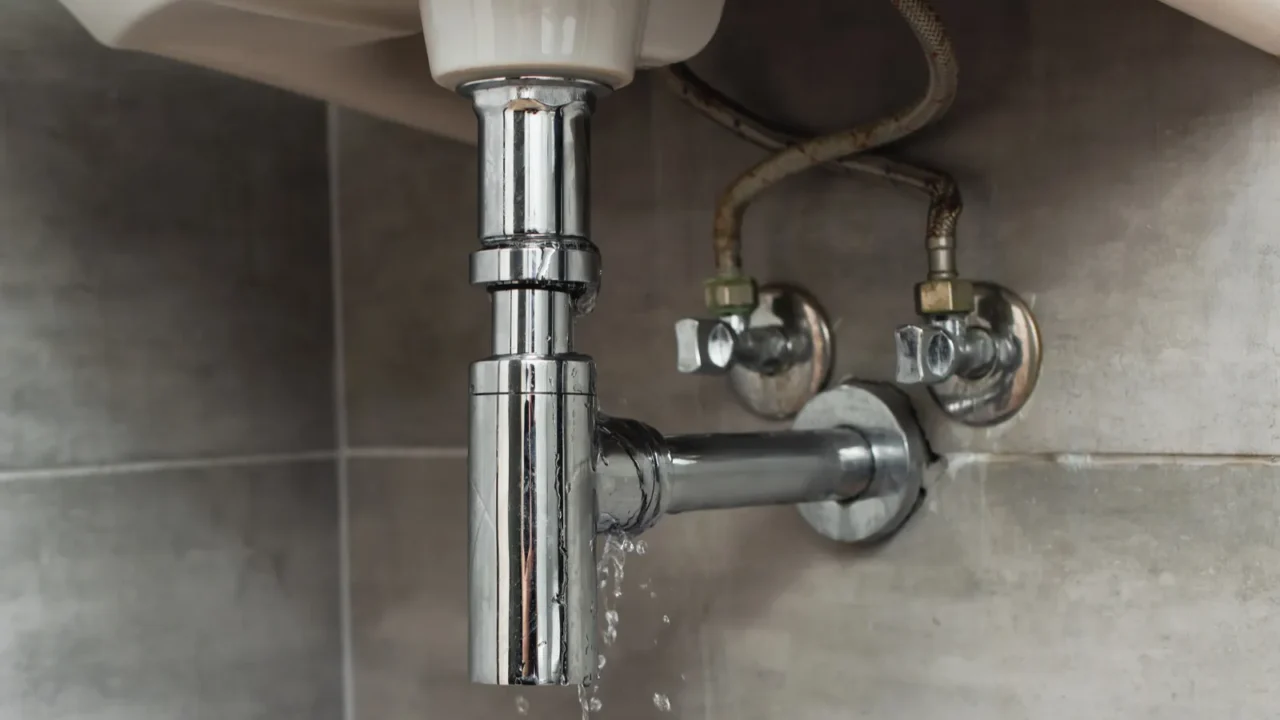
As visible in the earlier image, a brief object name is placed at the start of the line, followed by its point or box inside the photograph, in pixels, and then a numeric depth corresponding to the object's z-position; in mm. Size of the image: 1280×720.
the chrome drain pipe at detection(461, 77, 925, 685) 990
